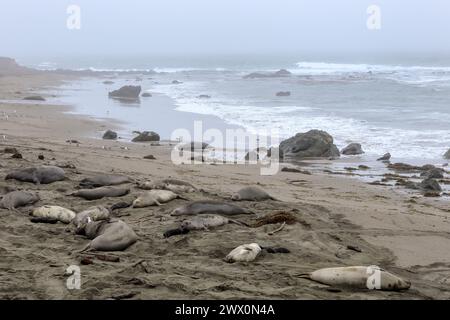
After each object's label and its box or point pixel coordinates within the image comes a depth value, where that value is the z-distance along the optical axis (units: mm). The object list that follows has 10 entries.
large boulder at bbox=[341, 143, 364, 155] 16422
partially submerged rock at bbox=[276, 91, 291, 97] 38112
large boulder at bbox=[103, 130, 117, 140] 18438
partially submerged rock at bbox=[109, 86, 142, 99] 36262
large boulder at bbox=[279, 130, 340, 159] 16328
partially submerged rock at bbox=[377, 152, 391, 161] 15384
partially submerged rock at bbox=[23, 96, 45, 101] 31709
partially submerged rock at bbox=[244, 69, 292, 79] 62297
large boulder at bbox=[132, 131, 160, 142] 17922
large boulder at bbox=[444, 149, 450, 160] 15573
